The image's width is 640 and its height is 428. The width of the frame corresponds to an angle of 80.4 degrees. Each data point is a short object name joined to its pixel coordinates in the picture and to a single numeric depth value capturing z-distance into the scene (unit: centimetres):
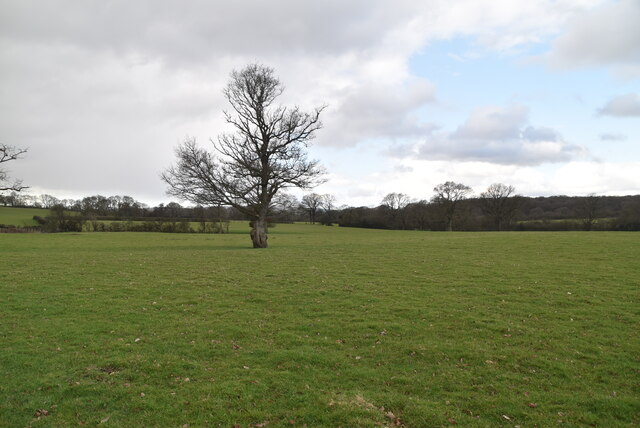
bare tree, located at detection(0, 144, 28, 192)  5142
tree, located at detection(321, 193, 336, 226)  13354
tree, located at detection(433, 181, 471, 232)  9719
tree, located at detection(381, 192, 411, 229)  11481
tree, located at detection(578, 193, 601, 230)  8925
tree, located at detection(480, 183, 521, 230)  9769
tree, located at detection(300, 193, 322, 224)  14050
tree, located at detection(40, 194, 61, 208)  11251
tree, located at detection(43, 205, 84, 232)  6963
